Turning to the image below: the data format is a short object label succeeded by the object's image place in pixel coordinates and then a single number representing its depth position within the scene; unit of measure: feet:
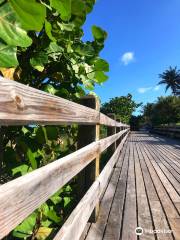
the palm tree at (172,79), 136.36
